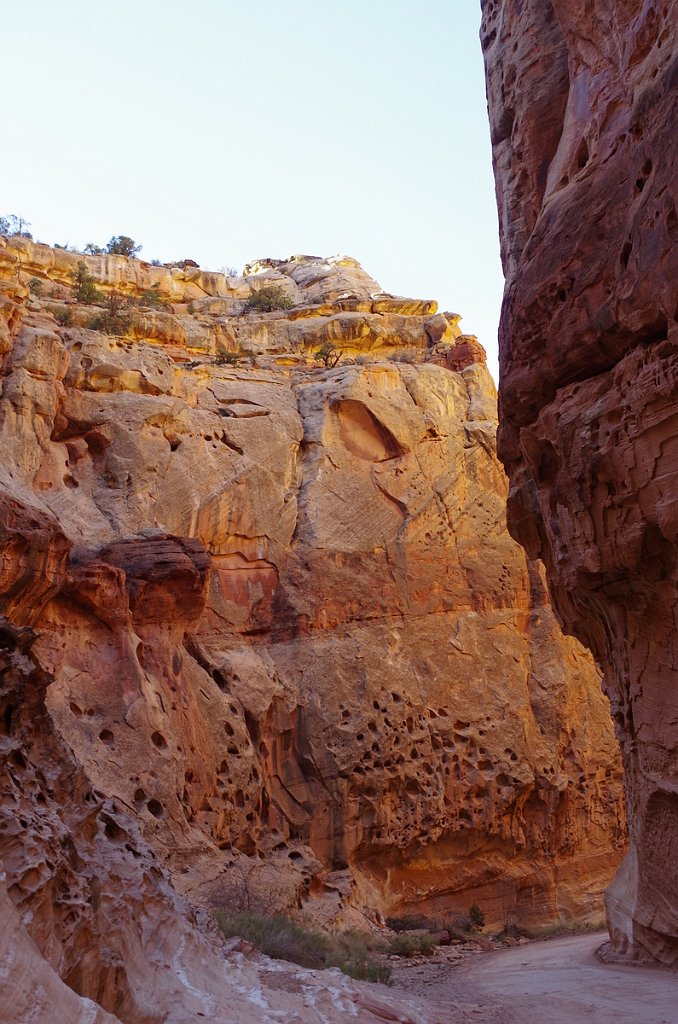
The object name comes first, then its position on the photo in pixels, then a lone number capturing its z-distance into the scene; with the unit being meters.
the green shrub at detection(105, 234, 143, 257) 33.81
